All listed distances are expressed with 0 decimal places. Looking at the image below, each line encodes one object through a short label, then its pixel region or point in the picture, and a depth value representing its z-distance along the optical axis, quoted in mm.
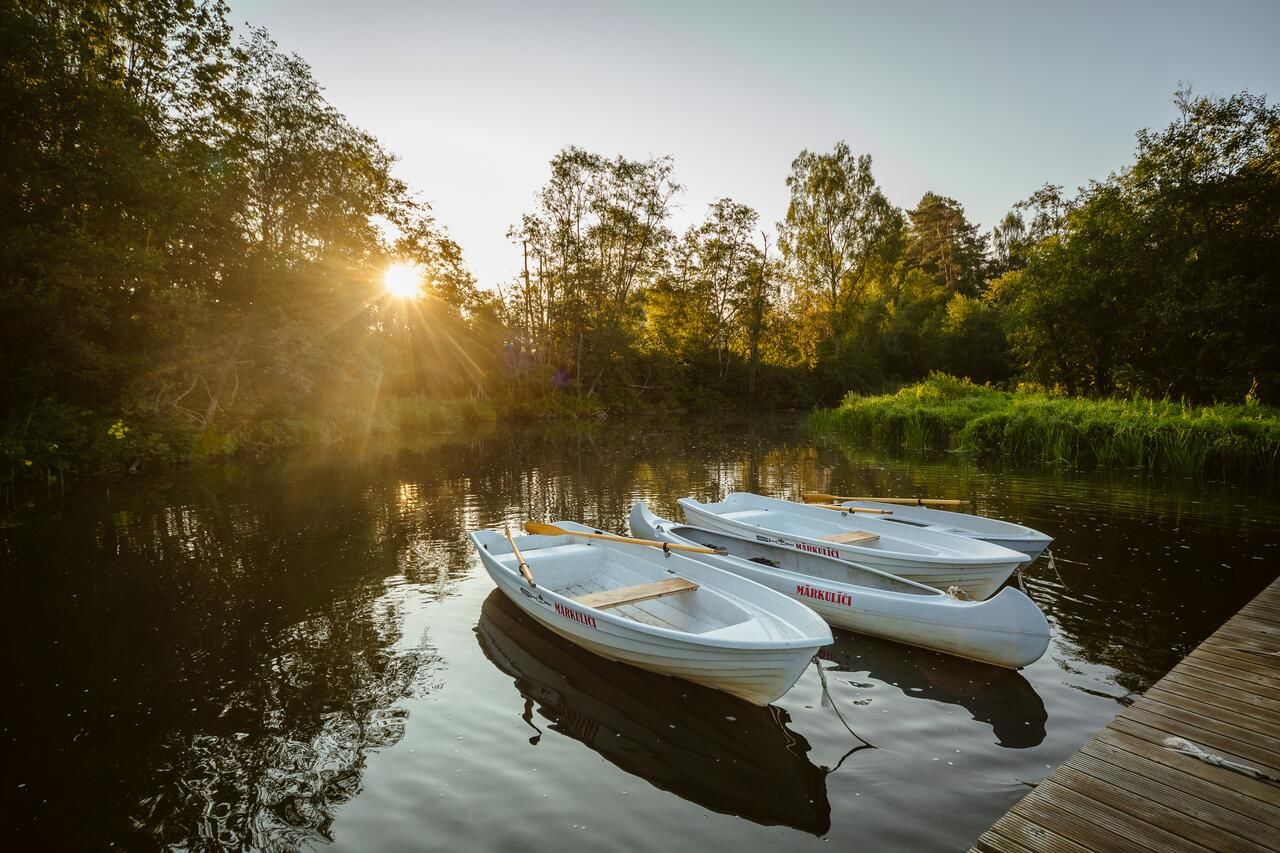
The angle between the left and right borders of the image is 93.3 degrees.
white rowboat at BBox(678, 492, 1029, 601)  7180
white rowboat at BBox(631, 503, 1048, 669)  5605
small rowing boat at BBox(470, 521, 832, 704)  4883
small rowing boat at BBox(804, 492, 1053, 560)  8406
